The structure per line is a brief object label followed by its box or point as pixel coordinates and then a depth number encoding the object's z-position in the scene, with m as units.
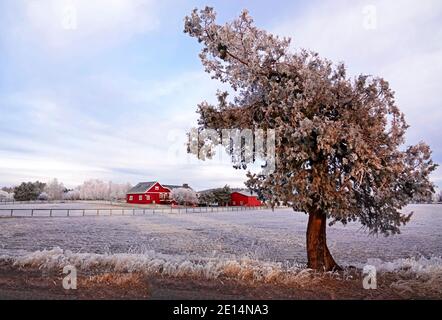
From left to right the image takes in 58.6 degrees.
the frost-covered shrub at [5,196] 147.27
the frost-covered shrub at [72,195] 165.00
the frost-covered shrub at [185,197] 116.69
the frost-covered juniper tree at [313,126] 10.23
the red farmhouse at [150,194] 113.00
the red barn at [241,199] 122.47
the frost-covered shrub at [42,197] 145.38
